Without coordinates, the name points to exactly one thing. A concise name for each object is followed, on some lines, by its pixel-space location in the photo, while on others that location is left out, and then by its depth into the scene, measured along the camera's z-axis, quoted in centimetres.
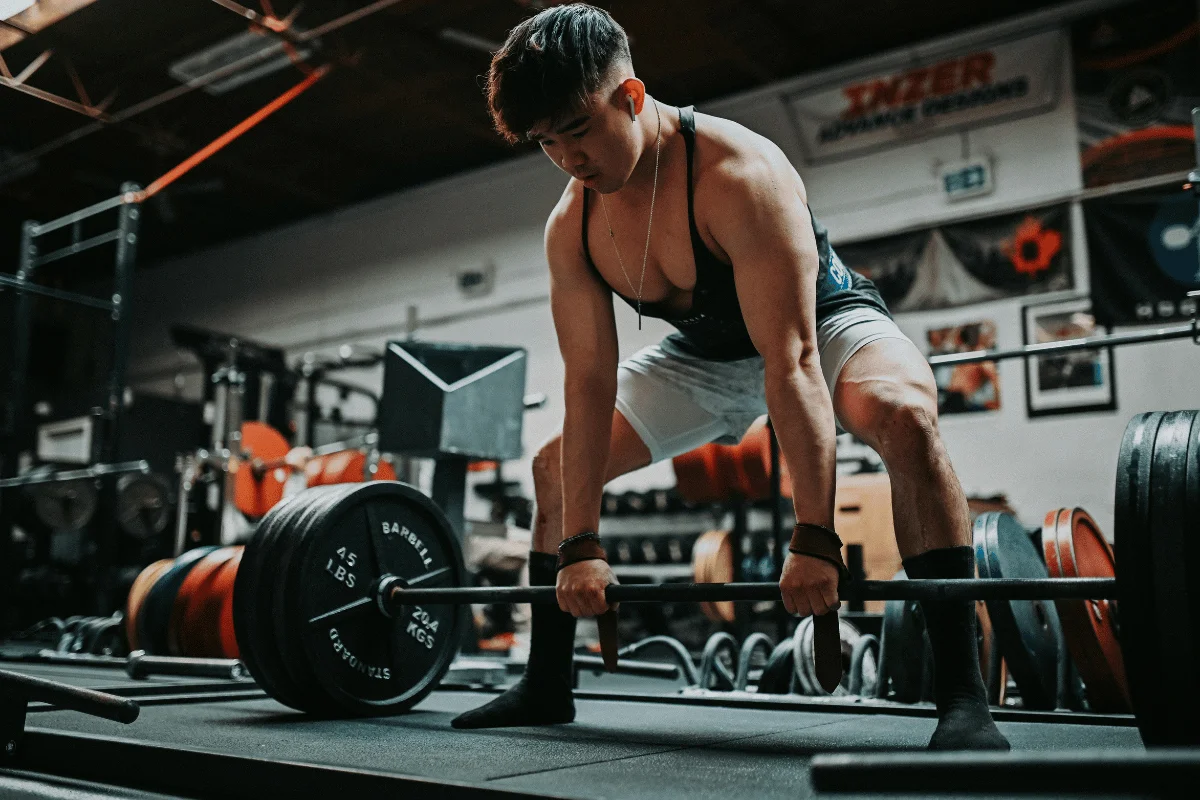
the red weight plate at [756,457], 474
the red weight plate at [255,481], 629
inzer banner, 632
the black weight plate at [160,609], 375
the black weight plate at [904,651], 262
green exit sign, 644
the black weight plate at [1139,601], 130
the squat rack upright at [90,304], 461
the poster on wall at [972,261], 611
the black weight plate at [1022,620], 227
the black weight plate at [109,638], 456
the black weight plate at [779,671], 292
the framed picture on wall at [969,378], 620
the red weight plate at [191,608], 354
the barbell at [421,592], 130
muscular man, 159
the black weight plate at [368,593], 213
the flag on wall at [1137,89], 575
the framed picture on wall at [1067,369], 580
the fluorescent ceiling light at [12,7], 523
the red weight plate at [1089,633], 218
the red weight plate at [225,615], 352
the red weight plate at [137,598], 393
